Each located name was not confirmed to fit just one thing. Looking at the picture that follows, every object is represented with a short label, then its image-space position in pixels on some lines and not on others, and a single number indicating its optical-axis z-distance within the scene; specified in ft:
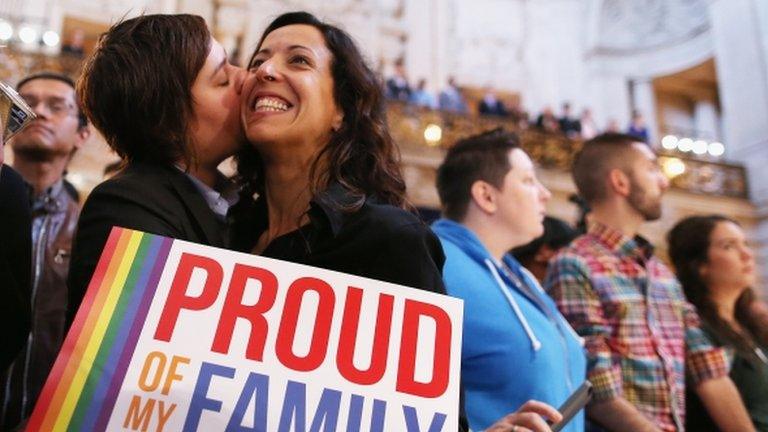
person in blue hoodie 5.43
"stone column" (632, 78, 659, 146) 51.26
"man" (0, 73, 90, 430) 6.13
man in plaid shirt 6.96
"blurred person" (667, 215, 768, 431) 8.45
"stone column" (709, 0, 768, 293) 37.58
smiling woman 3.76
